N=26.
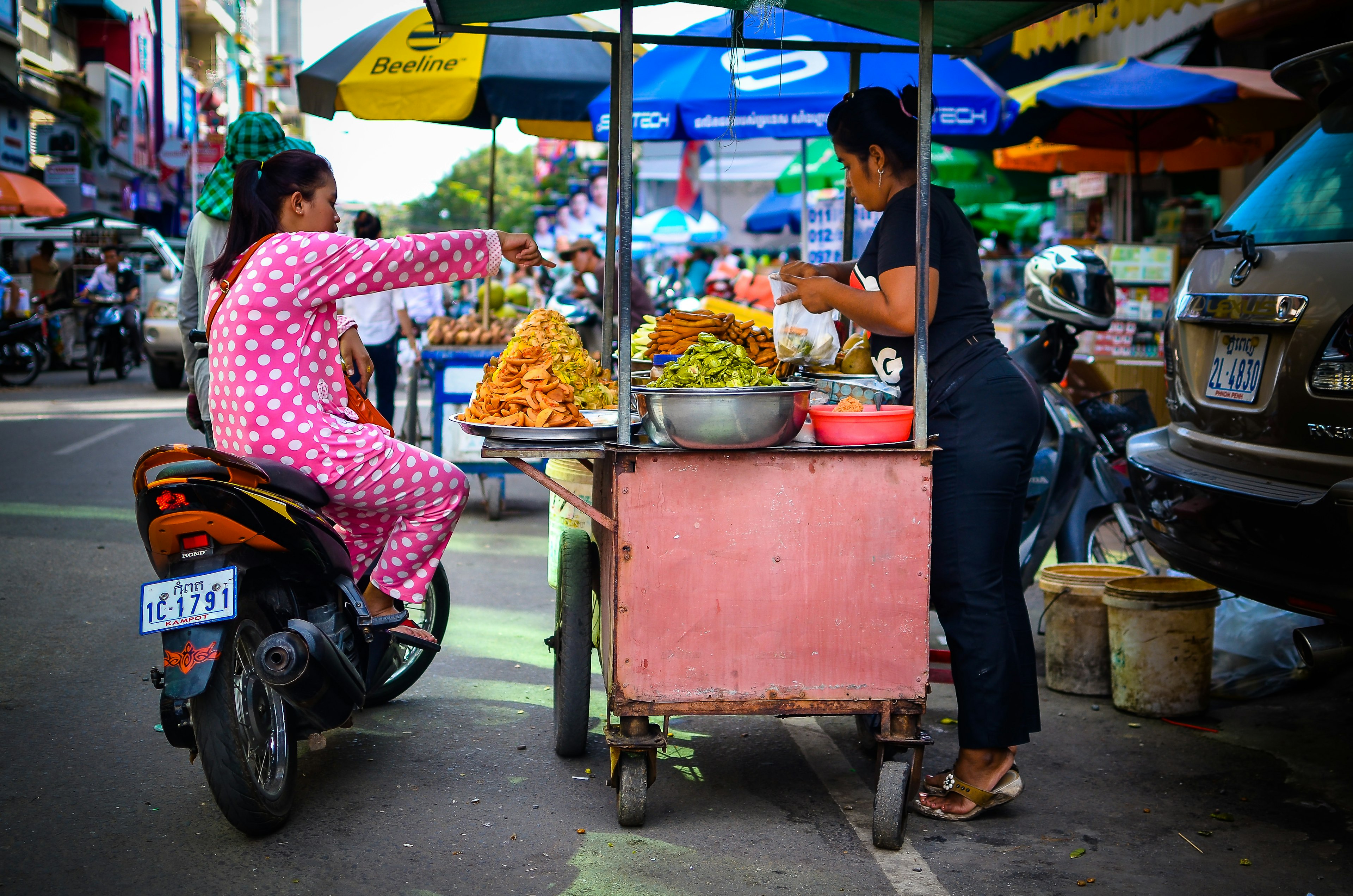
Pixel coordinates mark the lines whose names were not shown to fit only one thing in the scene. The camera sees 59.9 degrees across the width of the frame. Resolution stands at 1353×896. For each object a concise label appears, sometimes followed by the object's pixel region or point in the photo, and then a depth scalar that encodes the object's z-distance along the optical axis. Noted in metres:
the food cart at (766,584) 3.23
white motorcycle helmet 5.45
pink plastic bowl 3.23
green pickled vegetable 3.26
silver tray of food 3.26
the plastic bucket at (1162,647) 4.37
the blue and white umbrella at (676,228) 24.28
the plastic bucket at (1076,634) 4.73
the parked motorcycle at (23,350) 16.91
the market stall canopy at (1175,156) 10.94
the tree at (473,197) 72.12
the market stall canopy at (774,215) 21.89
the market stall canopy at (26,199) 21.30
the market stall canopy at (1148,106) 8.12
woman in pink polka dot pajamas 3.36
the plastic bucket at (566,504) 4.32
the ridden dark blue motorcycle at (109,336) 18.19
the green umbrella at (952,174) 14.03
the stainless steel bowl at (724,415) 3.08
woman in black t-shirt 3.41
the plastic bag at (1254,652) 4.74
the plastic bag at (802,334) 3.96
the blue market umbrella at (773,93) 6.92
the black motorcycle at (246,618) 3.06
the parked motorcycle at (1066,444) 5.46
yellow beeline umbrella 7.71
